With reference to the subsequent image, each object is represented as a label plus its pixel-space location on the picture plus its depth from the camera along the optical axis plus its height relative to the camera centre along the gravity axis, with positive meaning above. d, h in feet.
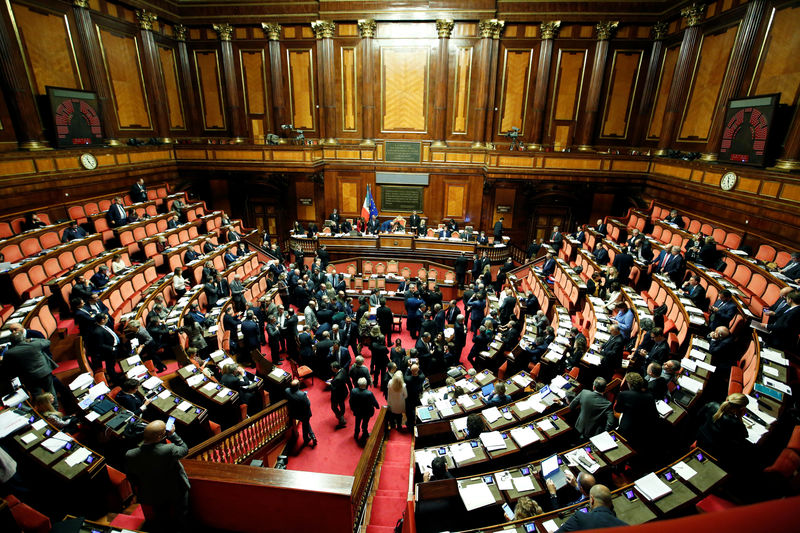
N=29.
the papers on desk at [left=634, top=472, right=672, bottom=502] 12.76 -10.97
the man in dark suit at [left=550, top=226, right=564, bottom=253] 41.39 -9.98
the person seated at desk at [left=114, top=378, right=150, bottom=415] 17.16 -11.32
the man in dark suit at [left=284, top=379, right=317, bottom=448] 19.69 -12.92
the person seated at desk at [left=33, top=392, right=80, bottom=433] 15.70 -10.96
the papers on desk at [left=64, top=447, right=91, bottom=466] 13.99 -11.29
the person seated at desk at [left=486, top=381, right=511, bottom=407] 19.20 -12.21
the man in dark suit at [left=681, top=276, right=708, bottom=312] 23.81 -8.73
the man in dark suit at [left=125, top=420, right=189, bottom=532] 10.89 -9.22
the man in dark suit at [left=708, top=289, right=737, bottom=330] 20.44 -8.41
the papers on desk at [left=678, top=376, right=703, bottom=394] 16.94 -10.11
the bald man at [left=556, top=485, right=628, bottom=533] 9.32 -9.01
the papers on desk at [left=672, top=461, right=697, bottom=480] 13.23 -10.71
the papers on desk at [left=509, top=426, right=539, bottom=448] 16.40 -12.11
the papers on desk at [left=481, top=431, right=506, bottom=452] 16.29 -12.14
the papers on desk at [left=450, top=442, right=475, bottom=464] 15.97 -12.46
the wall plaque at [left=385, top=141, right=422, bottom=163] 53.06 -1.55
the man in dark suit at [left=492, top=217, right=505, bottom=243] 47.37 -10.47
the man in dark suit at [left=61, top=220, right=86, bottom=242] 30.40 -7.58
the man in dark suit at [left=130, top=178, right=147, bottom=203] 40.88 -5.84
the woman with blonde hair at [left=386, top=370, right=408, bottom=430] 20.12 -12.95
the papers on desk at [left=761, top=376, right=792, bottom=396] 15.71 -9.32
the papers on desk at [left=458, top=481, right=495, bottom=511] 13.59 -12.15
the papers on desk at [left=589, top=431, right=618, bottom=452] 15.11 -11.21
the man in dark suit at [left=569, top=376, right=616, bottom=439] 15.72 -10.46
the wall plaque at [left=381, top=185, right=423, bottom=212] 54.44 -7.80
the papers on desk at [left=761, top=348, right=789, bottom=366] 17.11 -8.96
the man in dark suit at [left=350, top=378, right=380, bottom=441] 20.04 -13.20
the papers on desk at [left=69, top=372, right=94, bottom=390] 18.04 -11.18
